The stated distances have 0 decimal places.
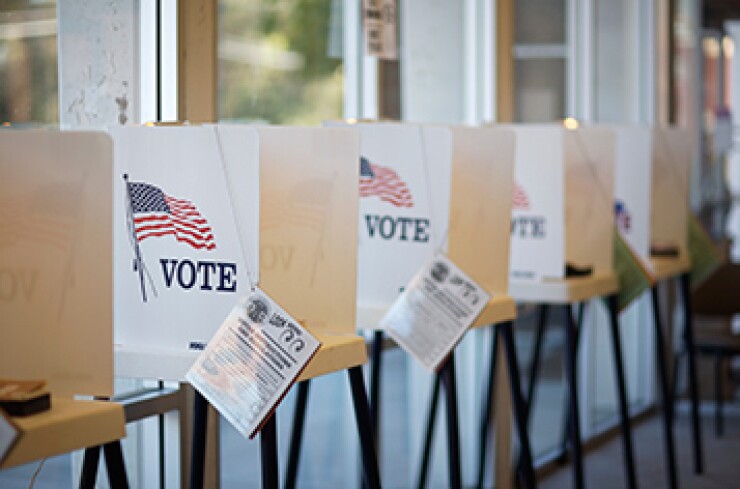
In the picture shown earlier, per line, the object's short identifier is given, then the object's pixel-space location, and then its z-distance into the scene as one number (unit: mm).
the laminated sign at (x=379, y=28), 3004
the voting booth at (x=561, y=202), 3055
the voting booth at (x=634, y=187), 3568
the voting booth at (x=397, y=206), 2400
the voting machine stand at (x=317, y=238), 1980
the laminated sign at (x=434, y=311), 2211
